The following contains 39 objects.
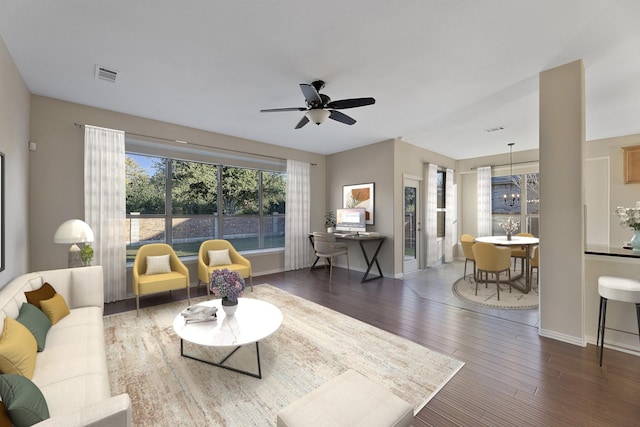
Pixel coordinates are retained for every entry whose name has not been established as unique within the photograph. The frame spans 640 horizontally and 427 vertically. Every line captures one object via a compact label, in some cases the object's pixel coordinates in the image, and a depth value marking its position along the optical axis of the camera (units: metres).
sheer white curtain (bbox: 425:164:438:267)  6.16
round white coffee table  2.06
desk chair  5.18
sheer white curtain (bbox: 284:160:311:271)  5.98
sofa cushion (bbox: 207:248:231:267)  4.34
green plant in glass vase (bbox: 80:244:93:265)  3.24
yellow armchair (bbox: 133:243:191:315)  3.45
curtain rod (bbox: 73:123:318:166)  3.69
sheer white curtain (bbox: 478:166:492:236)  6.80
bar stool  2.22
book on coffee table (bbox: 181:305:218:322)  2.37
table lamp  2.97
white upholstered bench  1.21
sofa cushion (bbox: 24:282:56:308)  2.20
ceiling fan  2.74
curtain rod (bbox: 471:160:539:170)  6.20
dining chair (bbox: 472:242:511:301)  4.08
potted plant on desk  6.49
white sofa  1.09
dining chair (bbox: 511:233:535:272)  4.94
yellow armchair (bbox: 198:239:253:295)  4.17
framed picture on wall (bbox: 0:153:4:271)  2.28
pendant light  6.50
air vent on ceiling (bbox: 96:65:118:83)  2.75
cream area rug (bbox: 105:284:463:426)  1.82
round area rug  3.73
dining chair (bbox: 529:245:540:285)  4.49
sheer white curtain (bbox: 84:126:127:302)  3.74
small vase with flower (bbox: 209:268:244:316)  2.38
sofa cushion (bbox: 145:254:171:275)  3.80
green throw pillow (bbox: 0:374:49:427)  1.04
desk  5.18
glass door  5.80
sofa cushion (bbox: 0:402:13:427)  0.99
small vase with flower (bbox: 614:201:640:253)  2.57
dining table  4.37
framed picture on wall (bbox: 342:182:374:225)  5.78
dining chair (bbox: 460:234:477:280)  5.08
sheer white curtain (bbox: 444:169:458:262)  6.89
